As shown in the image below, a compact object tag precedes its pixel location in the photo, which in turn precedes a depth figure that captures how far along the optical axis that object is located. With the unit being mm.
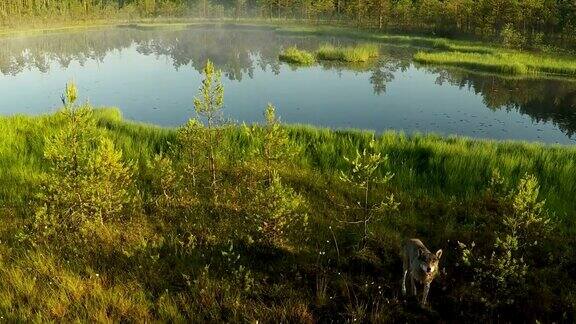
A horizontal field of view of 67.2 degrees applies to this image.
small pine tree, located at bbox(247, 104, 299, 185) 7999
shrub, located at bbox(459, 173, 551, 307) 5531
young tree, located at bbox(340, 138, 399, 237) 6715
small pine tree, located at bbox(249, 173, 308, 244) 6590
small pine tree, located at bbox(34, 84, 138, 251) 7164
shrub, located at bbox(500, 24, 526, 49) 48106
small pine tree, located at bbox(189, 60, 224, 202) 8414
